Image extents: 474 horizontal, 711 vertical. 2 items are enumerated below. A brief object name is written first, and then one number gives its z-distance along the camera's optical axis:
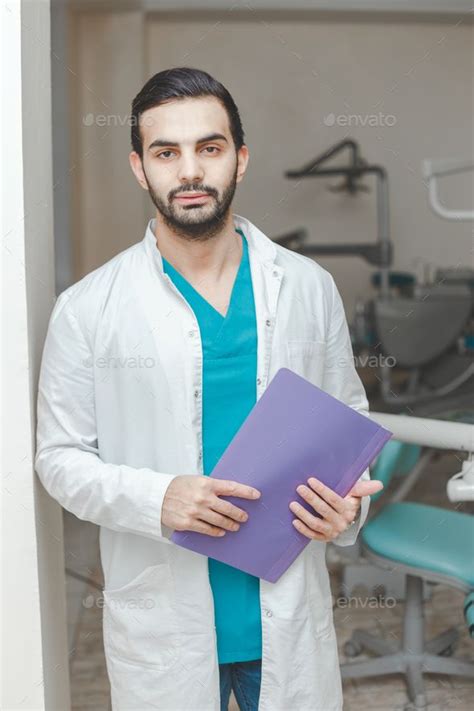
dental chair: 1.98
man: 1.17
